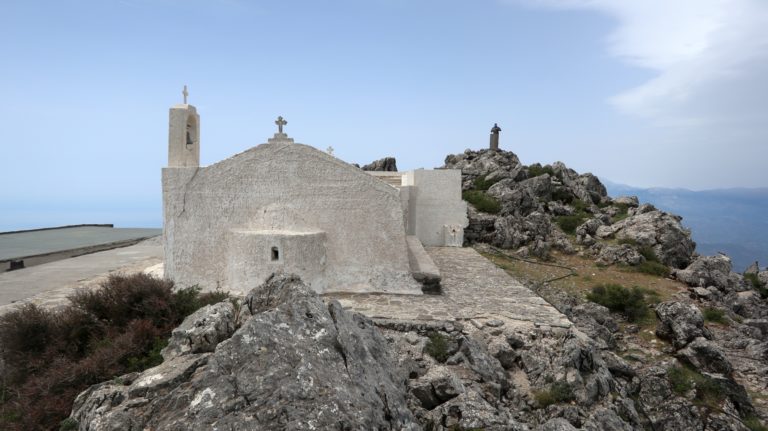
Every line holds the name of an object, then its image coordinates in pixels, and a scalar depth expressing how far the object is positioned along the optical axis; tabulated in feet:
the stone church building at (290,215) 33.12
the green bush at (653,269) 58.85
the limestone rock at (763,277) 61.36
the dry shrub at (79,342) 19.06
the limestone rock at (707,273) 55.42
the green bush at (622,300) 45.57
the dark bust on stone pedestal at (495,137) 114.42
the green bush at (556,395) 22.66
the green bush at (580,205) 87.30
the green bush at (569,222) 76.23
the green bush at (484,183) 91.56
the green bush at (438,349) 24.21
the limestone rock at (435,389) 19.02
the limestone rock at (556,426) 18.48
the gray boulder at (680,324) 38.24
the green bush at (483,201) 74.84
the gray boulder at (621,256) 60.54
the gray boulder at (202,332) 17.54
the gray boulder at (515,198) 76.15
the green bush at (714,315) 46.14
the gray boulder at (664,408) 26.84
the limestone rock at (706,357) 34.37
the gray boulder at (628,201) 94.79
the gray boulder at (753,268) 67.67
